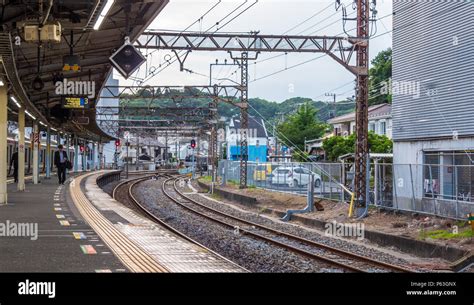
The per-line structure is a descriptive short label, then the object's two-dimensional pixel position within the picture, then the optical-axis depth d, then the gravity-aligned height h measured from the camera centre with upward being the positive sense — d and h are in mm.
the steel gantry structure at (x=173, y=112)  41344 +4849
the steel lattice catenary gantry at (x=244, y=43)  24891 +4996
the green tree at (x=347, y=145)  42375 +1657
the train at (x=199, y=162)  83456 +1008
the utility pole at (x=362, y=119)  20984 +1632
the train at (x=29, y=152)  38812 +1226
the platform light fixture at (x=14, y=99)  24012 +2703
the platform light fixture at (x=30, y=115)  29166 +2603
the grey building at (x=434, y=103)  19812 +2337
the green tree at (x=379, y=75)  65000 +9782
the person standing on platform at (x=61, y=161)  29500 +400
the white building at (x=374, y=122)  49741 +4024
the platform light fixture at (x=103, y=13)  12458 +3281
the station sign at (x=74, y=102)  23969 +2531
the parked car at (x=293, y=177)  29700 -363
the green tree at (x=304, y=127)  68438 +4534
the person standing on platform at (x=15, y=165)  30464 +205
